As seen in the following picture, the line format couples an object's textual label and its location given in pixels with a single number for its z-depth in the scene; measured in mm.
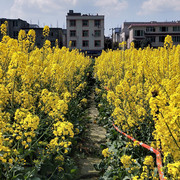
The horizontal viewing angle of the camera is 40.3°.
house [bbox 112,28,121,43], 77012
